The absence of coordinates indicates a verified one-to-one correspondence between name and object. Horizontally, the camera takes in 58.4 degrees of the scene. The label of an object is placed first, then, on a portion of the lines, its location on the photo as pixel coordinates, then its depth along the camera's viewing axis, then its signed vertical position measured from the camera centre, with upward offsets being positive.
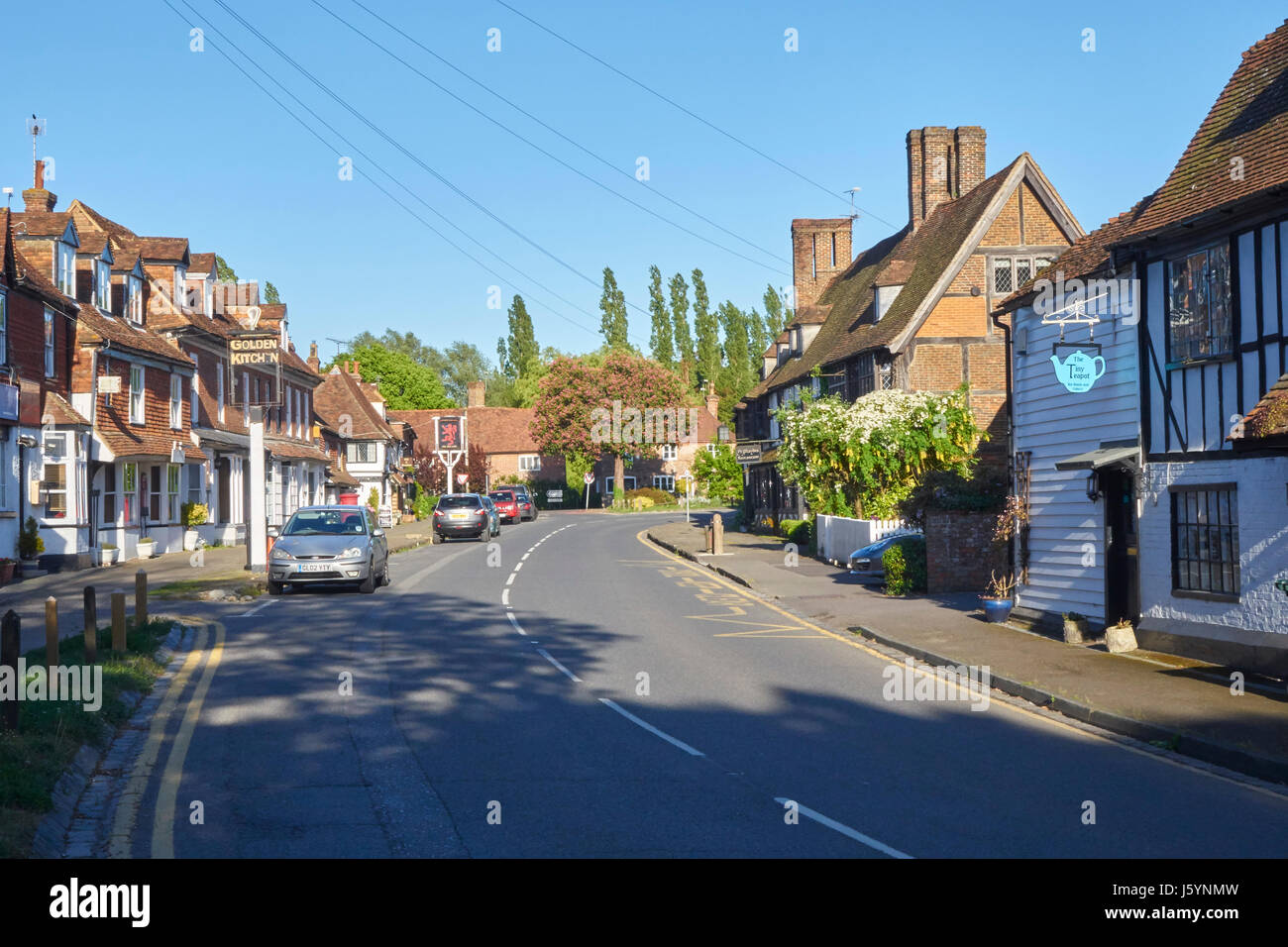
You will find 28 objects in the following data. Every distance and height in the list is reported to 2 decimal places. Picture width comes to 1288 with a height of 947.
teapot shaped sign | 15.35 +1.49
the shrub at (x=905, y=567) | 21.23 -1.51
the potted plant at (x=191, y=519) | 35.56 -0.75
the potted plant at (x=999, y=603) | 17.41 -1.81
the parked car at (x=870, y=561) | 25.69 -1.68
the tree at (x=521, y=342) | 107.88 +13.98
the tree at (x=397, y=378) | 100.56 +10.03
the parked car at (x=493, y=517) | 44.59 -1.06
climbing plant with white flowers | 27.50 +1.02
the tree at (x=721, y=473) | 61.94 +0.79
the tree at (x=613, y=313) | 99.81 +15.30
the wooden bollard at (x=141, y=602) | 15.92 -1.49
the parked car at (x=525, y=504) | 63.09 -0.77
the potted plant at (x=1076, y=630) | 15.39 -1.98
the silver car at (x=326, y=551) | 21.45 -1.10
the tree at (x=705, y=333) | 105.12 +14.16
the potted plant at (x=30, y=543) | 26.62 -1.08
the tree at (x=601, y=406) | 81.12 +5.90
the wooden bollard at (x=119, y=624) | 13.48 -1.50
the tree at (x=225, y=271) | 86.94 +17.04
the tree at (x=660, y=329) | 105.00 +14.58
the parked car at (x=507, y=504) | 60.25 -0.73
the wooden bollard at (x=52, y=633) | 10.84 -1.28
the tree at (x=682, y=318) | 105.50 +15.61
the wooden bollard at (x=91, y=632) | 12.27 -1.45
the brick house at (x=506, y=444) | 94.06 +3.88
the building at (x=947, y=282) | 33.00 +6.09
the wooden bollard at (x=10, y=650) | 8.59 -1.14
